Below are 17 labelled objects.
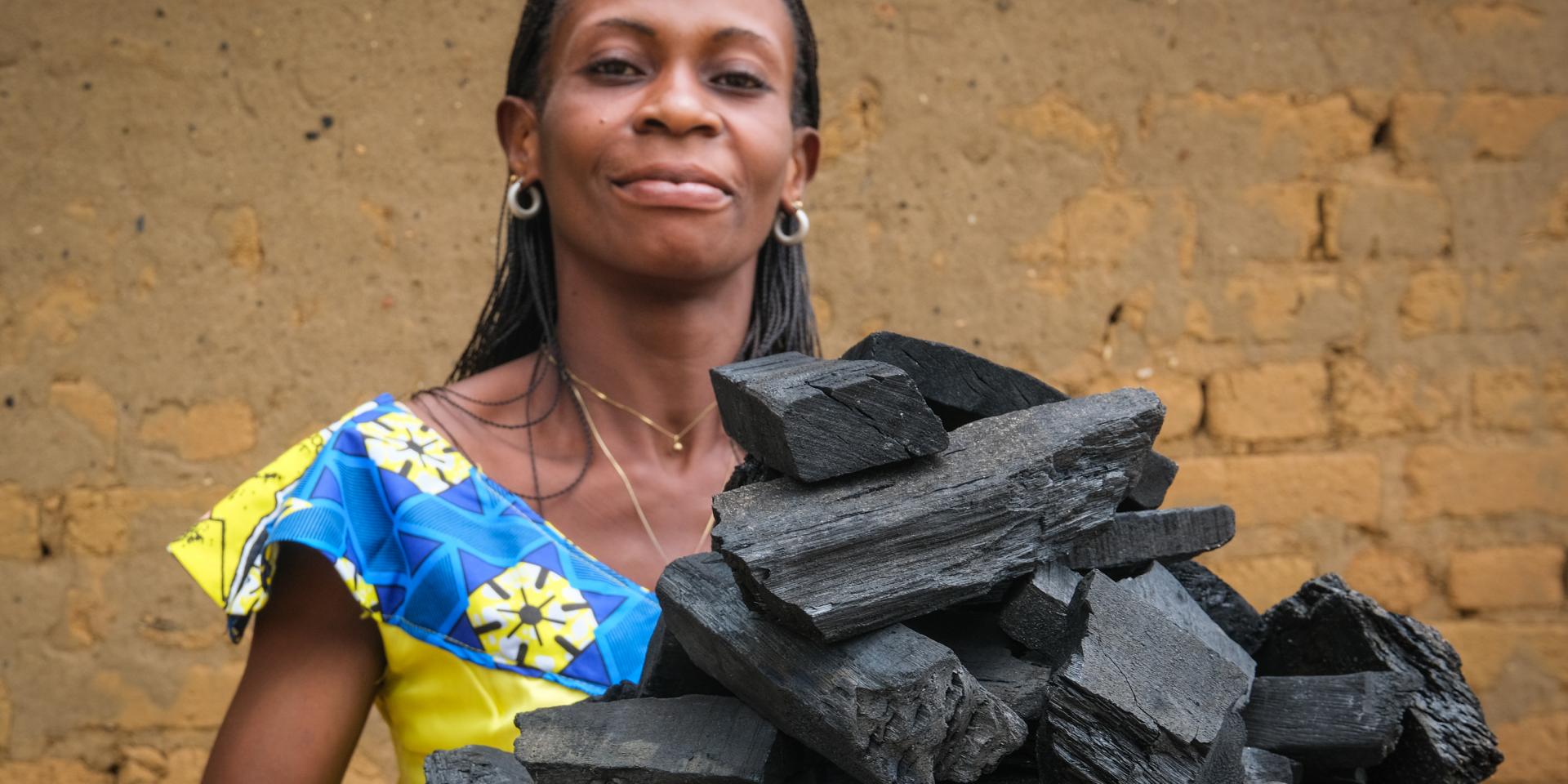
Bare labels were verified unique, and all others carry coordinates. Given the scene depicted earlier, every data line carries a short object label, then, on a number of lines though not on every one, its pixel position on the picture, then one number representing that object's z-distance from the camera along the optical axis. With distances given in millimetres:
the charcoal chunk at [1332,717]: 703
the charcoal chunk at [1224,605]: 771
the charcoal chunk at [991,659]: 659
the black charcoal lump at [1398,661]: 712
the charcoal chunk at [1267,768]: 681
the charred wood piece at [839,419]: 665
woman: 886
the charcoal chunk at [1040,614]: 671
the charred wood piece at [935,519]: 649
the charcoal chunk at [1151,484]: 733
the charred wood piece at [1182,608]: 709
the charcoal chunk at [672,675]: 716
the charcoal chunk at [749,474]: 714
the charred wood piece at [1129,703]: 641
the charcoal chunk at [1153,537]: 705
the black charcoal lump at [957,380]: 710
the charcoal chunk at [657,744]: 664
